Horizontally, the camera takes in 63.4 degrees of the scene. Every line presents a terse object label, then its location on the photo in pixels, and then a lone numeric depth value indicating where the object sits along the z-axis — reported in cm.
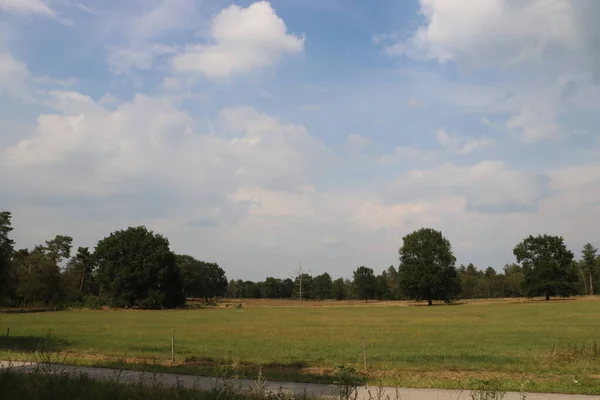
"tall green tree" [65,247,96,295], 13125
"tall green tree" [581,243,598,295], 16282
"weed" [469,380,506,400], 619
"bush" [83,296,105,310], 10481
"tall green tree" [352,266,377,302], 18975
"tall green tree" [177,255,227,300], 16998
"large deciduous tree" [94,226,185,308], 11350
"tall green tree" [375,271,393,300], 19012
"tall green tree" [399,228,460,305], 11131
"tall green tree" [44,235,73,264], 11769
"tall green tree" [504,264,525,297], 16925
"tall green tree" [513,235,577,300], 11400
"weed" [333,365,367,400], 685
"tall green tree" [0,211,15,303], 5953
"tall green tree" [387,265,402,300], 18762
